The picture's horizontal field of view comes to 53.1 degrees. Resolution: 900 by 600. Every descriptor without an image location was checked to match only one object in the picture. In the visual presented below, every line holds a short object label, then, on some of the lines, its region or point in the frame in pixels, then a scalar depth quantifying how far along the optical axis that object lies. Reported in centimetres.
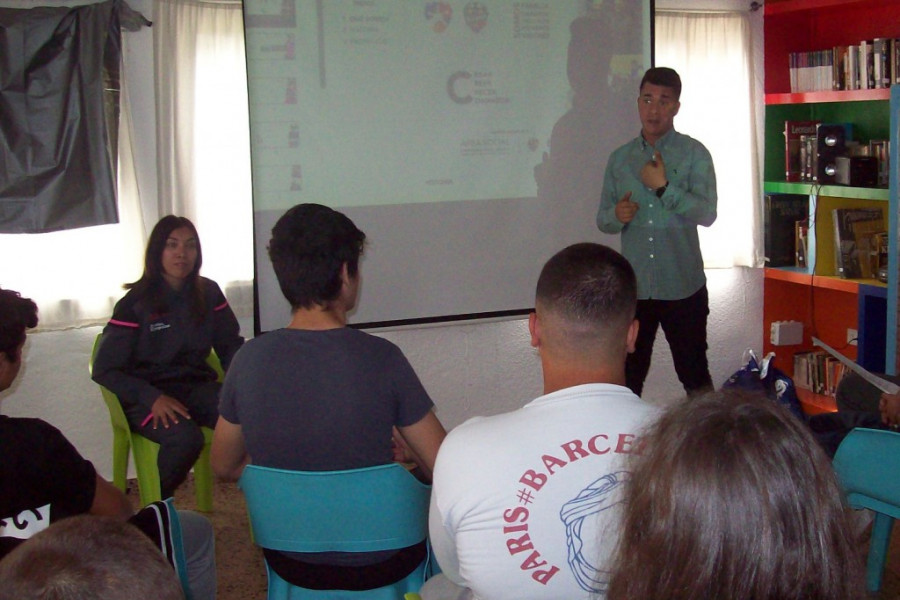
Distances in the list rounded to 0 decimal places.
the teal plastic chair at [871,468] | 212
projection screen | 372
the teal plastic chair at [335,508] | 171
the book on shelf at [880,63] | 398
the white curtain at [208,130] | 370
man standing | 351
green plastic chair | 313
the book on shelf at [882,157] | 409
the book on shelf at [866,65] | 405
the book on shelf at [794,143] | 459
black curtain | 343
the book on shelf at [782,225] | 466
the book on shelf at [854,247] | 427
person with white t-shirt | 131
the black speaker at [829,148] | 431
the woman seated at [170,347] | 309
